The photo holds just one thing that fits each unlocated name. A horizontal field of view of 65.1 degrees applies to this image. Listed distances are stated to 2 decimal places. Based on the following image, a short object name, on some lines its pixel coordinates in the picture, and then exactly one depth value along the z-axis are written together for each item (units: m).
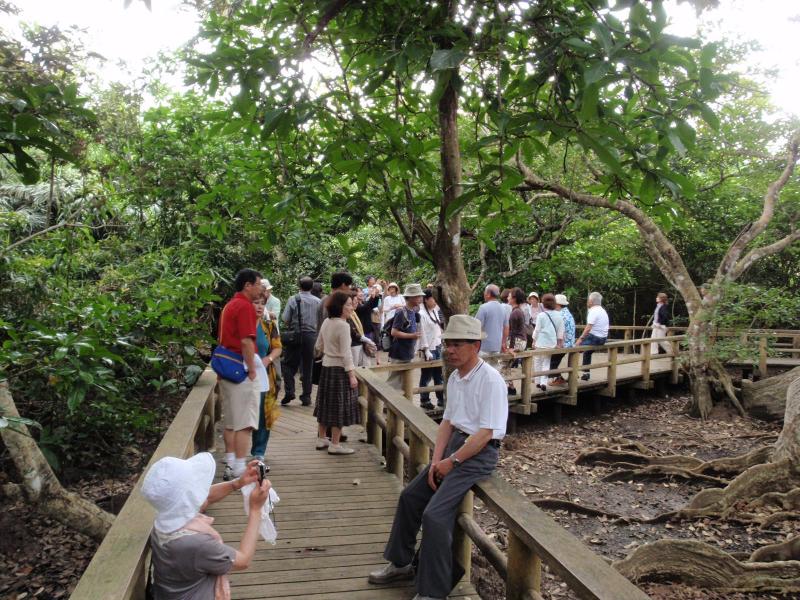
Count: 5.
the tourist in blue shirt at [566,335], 11.86
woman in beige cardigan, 5.85
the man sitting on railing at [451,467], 3.30
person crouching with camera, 2.31
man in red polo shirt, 4.76
